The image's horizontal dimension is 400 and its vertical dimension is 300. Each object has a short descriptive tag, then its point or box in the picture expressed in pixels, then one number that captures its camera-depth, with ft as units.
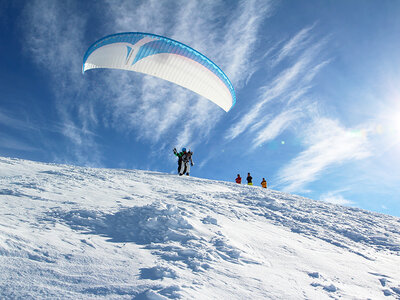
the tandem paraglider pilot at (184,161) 54.95
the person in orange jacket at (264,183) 64.66
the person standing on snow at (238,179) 65.46
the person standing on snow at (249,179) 66.01
